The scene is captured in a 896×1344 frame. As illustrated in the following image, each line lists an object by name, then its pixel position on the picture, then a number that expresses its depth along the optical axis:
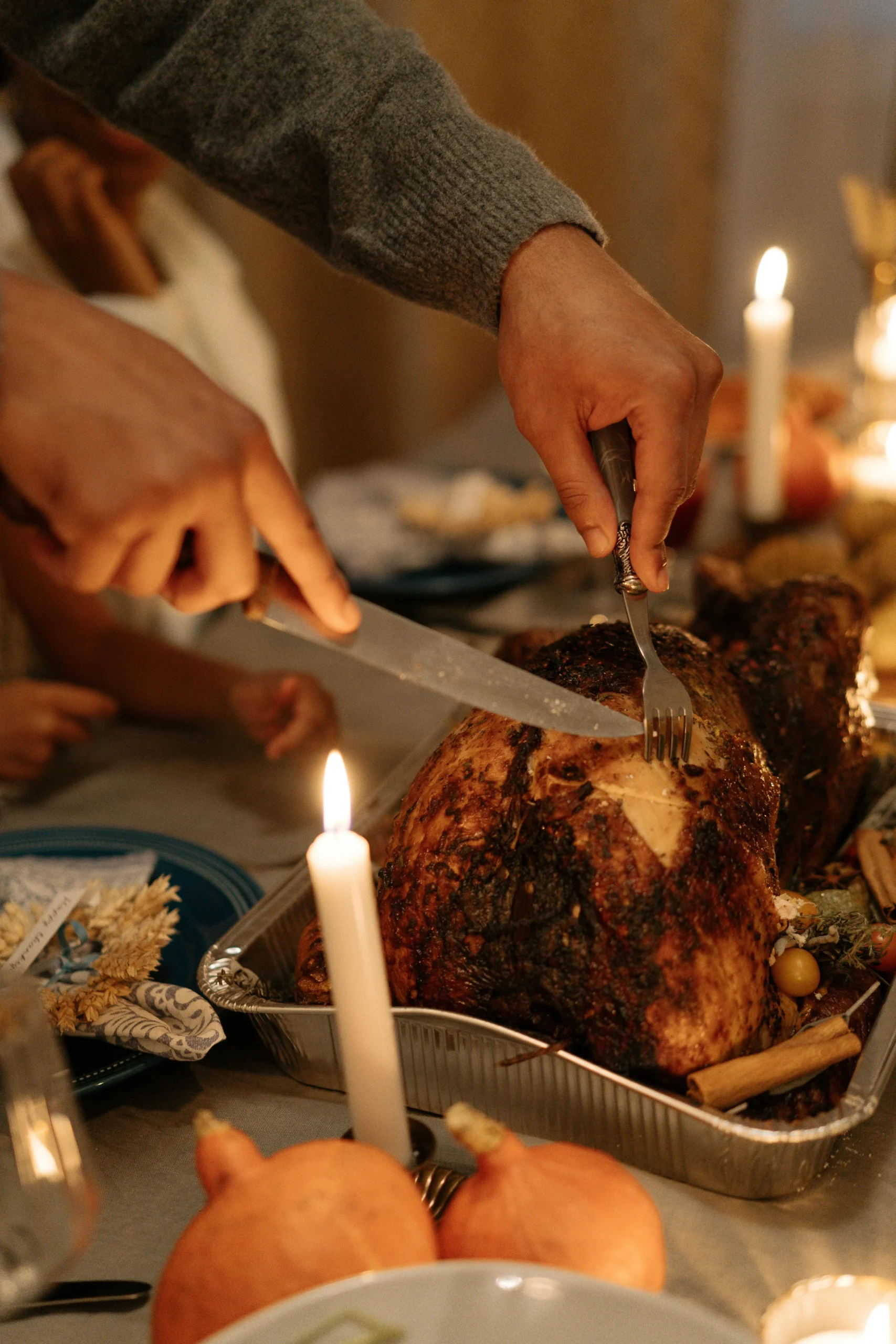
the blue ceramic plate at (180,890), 0.83
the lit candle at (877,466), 1.78
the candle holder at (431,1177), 0.70
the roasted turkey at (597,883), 0.75
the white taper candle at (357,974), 0.63
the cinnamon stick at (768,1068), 0.73
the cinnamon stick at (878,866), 0.94
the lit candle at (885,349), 1.97
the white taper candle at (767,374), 1.72
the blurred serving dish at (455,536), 1.77
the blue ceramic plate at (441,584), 1.71
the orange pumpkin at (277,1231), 0.56
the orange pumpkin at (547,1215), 0.58
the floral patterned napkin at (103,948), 0.82
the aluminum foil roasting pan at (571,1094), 0.71
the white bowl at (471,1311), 0.50
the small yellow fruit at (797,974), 0.83
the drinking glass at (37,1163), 0.55
